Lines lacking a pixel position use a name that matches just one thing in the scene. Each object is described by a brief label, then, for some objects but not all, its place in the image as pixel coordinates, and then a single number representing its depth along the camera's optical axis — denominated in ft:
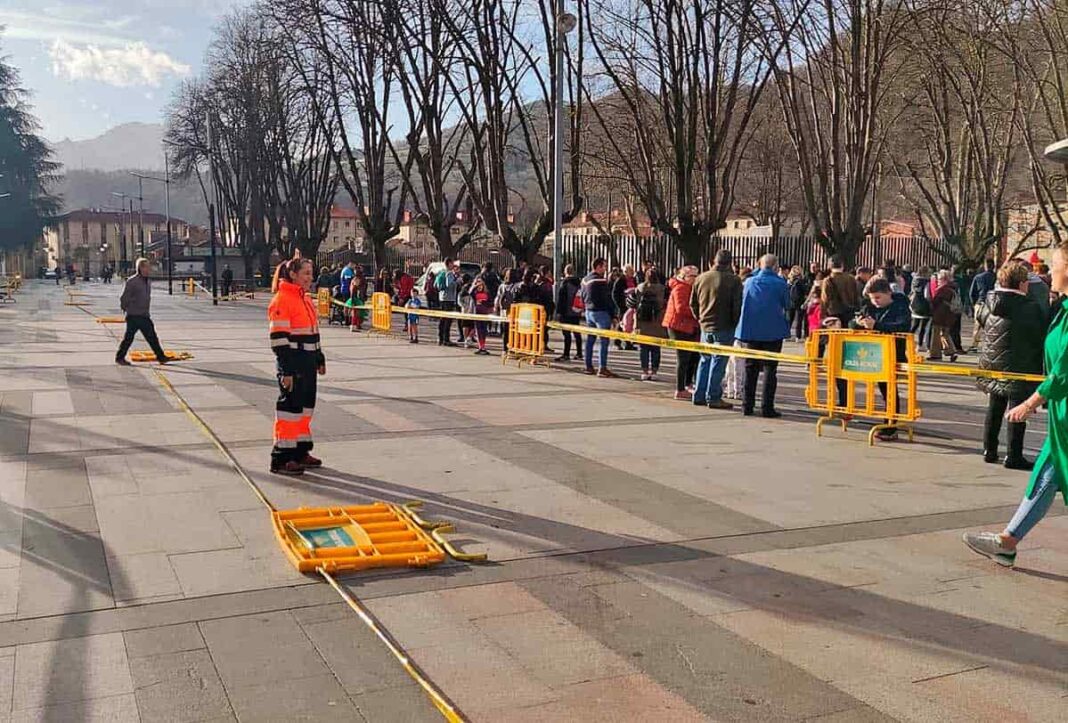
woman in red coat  41.37
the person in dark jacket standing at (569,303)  60.03
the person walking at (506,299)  59.36
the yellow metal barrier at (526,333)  53.83
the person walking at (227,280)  159.02
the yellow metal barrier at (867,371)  31.53
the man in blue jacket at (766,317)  36.09
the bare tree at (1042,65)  70.95
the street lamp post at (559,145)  59.16
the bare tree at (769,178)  154.92
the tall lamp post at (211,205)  134.21
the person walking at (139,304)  50.90
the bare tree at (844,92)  70.23
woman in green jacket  16.60
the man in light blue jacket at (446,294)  67.05
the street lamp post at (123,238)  300.69
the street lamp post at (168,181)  177.31
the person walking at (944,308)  57.47
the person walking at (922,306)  61.87
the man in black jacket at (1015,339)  27.27
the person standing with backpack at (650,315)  48.67
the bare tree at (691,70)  70.18
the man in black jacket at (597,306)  50.62
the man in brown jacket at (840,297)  43.42
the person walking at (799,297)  65.65
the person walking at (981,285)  63.10
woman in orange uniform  25.67
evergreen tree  258.30
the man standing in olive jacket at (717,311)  38.22
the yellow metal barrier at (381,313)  75.20
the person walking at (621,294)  60.70
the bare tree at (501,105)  81.22
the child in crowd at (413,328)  70.03
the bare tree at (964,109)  79.51
